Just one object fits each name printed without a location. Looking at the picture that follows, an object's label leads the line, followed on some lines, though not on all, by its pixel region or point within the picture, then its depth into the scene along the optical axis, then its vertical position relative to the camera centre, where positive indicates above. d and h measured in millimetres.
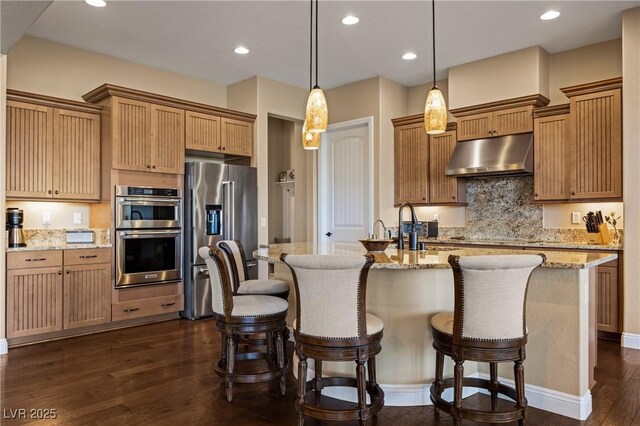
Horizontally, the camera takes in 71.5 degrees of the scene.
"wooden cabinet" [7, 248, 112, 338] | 3959 -685
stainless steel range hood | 4773 +660
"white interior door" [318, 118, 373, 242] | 6012 +483
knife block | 4324 -193
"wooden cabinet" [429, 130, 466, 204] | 5508 +509
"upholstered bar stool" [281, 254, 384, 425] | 2164 -508
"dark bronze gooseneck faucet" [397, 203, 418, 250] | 3435 -183
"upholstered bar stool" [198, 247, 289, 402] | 2713 -627
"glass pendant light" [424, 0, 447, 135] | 3092 +721
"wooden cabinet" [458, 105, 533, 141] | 4871 +1060
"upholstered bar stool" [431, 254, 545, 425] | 2146 -505
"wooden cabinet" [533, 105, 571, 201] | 4598 +661
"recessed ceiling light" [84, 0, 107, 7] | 3822 +1864
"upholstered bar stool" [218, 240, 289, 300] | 3213 -499
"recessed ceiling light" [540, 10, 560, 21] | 4059 +1858
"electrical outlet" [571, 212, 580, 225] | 4758 -28
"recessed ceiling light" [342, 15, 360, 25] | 4164 +1870
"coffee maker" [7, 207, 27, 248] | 4191 -86
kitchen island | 2539 -673
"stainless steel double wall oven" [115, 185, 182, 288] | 4605 -193
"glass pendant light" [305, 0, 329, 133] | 3061 +734
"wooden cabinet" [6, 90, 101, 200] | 4176 +695
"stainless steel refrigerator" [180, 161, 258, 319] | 5078 +13
